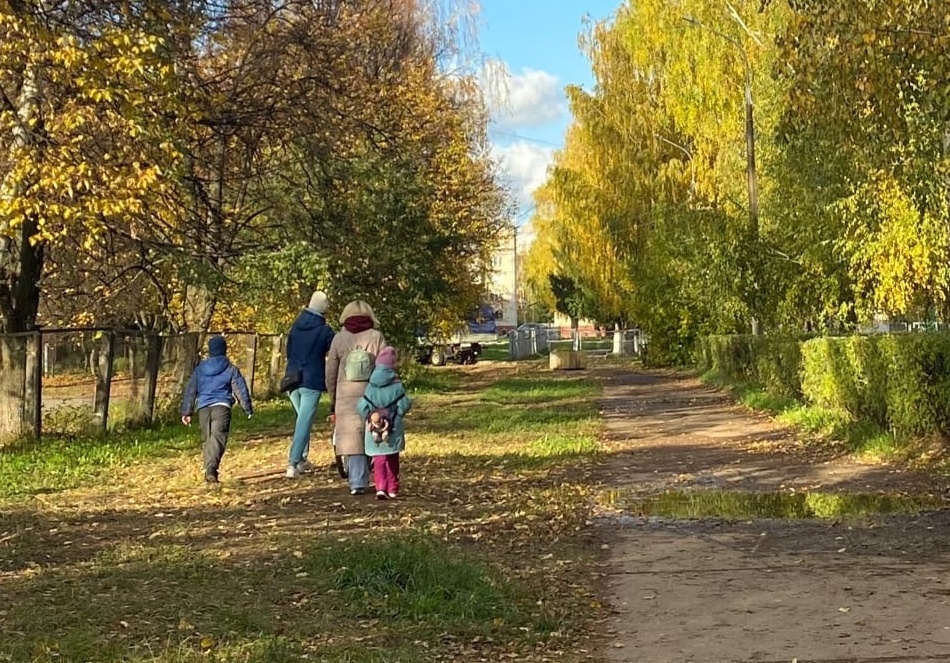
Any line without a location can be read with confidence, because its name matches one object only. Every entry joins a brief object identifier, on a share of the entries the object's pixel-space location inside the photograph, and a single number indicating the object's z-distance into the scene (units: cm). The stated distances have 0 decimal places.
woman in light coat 1022
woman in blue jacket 1182
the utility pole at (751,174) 2662
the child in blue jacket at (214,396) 1159
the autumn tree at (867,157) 1151
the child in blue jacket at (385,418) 995
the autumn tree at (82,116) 1194
